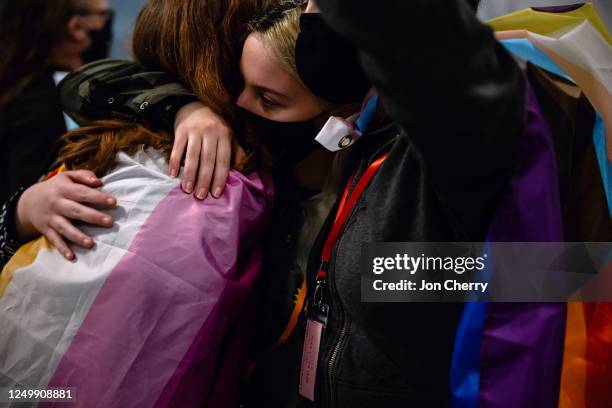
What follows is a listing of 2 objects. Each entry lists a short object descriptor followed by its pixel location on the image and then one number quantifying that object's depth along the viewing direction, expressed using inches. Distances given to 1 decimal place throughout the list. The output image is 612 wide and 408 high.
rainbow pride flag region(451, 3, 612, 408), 29.9
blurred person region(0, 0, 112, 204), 71.7
